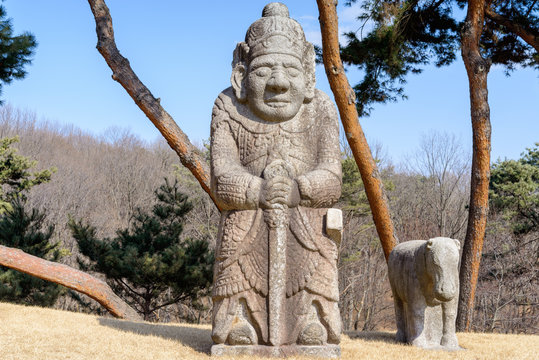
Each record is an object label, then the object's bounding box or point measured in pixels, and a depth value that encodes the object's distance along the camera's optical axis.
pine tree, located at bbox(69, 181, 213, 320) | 10.35
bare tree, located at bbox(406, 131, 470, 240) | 20.48
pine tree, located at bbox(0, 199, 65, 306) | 10.37
